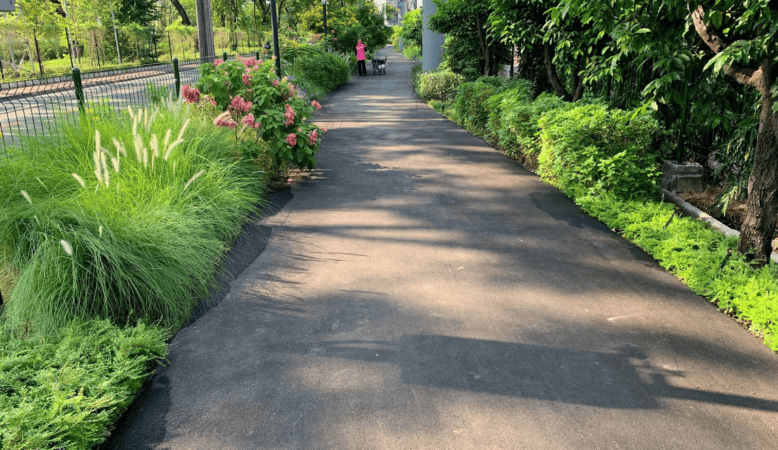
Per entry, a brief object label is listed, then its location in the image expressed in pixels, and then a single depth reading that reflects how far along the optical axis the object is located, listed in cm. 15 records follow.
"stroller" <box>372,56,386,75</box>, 3268
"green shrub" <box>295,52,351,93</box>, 2055
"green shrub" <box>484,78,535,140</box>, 1012
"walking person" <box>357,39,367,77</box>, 3047
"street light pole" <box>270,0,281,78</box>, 1297
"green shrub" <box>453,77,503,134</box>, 1216
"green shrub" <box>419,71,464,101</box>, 1756
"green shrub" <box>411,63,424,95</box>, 2222
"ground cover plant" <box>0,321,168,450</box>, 267
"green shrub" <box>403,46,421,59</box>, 4858
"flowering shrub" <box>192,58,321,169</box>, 784
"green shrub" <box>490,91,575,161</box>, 864
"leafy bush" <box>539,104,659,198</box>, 657
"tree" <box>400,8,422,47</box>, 2831
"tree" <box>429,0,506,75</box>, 1582
